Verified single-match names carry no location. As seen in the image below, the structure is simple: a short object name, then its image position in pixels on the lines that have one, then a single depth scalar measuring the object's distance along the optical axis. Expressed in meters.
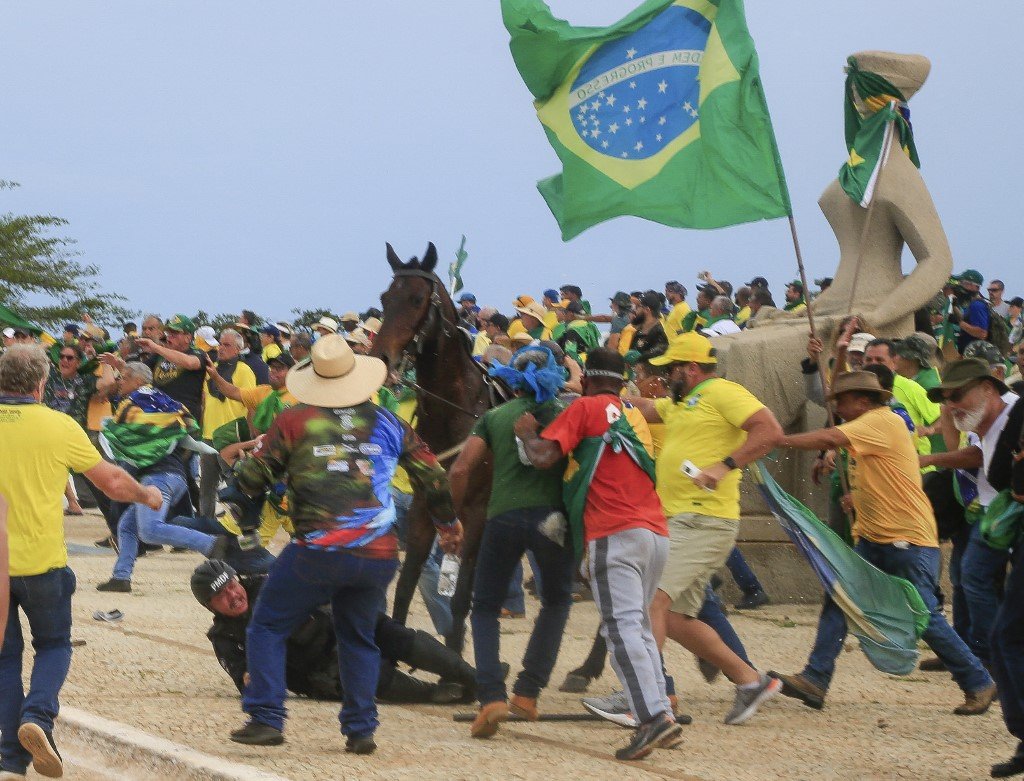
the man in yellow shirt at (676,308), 32.44
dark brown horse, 19.47
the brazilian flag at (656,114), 20.61
